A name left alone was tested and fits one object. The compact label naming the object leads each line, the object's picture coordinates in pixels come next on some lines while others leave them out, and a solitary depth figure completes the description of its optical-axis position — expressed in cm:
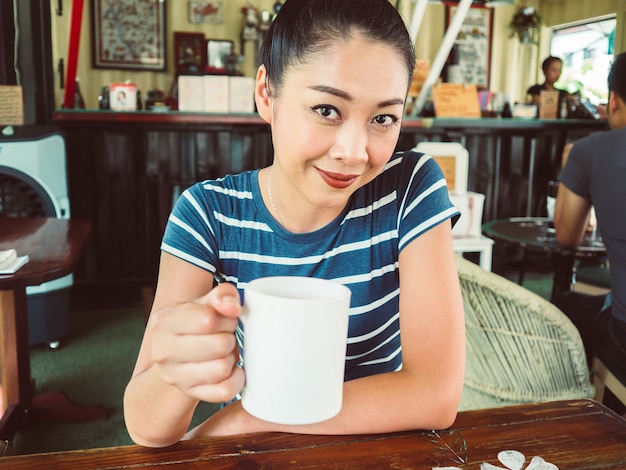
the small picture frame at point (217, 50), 629
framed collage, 596
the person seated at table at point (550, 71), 586
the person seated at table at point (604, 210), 195
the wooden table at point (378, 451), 70
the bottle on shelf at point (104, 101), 402
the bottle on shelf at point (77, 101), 396
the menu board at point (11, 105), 309
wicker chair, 148
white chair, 349
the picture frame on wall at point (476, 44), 723
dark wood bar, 371
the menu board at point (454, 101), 409
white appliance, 290
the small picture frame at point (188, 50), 622
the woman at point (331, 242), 74
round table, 246
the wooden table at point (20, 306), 203
